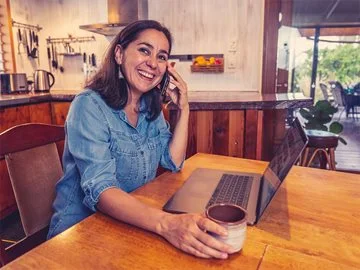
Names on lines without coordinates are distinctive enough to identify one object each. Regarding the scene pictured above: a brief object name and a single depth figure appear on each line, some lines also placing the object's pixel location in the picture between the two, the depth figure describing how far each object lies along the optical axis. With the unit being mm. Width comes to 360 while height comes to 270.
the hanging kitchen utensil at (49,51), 3704
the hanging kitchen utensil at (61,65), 3701
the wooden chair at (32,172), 1008
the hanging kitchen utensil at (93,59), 3586
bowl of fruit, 3195
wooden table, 583
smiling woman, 773
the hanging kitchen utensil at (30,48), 3607
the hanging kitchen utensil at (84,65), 3594
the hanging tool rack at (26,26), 3440
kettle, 3101
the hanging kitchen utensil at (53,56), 3689
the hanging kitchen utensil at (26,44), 3581
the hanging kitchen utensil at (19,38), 3490
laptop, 776
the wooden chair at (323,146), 2289
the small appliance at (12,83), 2922
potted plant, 3129
